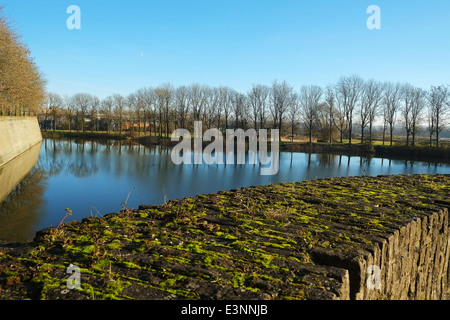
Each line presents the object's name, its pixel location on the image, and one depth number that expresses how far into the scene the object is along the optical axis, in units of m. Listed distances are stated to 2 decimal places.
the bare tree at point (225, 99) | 67.62
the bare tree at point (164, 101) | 64.64
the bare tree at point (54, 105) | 72.44
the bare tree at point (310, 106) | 60.38
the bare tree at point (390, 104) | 56.67
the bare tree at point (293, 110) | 62.94
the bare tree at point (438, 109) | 49.22
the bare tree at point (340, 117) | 60.09
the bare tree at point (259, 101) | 65.44
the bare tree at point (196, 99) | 67.00
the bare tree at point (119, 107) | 70.00
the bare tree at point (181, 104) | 65.44
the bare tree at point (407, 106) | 53.69
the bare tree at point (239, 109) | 65.88
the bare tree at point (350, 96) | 59.78
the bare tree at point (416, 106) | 52.72
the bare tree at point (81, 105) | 72.31
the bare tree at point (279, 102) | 63.19
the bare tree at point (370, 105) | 58.00
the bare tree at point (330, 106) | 60.58
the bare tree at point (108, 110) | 71.62
